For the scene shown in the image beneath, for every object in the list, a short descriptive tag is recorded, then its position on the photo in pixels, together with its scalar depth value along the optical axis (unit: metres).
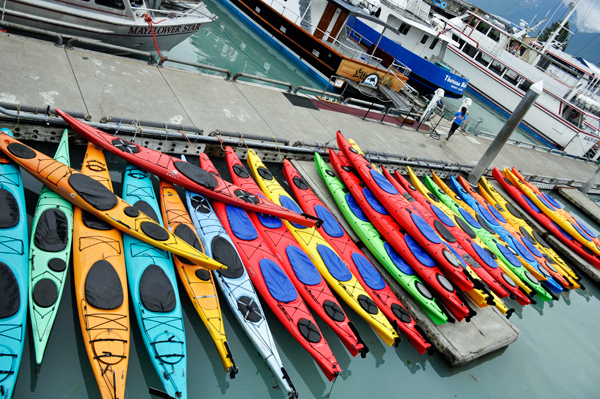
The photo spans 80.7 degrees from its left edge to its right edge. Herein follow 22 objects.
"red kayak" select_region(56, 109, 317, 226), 6.22
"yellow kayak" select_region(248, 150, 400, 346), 5.75
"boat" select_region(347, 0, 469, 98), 19.64
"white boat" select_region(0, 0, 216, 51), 8.47
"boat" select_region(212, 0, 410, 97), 16.19
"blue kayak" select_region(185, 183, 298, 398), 4.73
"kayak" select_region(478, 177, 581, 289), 9.30
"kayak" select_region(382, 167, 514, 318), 6.62
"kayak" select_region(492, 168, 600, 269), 10.62
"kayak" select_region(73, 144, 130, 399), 3.85
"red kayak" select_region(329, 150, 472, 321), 6.54
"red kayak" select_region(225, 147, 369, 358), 5.34
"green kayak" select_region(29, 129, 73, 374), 3.96
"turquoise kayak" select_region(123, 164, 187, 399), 4.14
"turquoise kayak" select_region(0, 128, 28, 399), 3.55
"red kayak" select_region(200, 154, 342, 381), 5.00
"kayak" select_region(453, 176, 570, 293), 8.68
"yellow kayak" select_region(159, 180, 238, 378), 4.58
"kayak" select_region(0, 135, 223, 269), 5.10
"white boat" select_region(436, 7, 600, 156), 24.73
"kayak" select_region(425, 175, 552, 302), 8.16
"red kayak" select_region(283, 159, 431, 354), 5.92
